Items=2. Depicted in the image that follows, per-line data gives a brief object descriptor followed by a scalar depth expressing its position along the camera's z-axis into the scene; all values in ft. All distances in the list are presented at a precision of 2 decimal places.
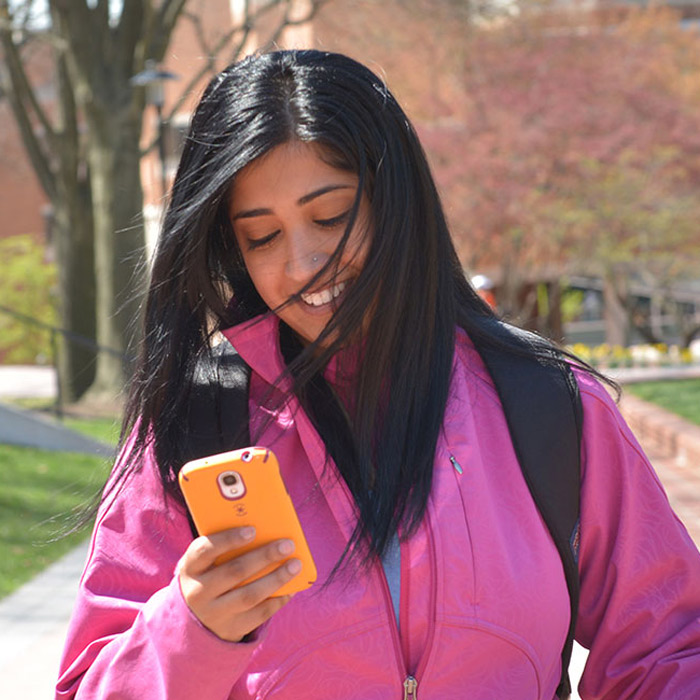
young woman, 5.33
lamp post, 44.93
